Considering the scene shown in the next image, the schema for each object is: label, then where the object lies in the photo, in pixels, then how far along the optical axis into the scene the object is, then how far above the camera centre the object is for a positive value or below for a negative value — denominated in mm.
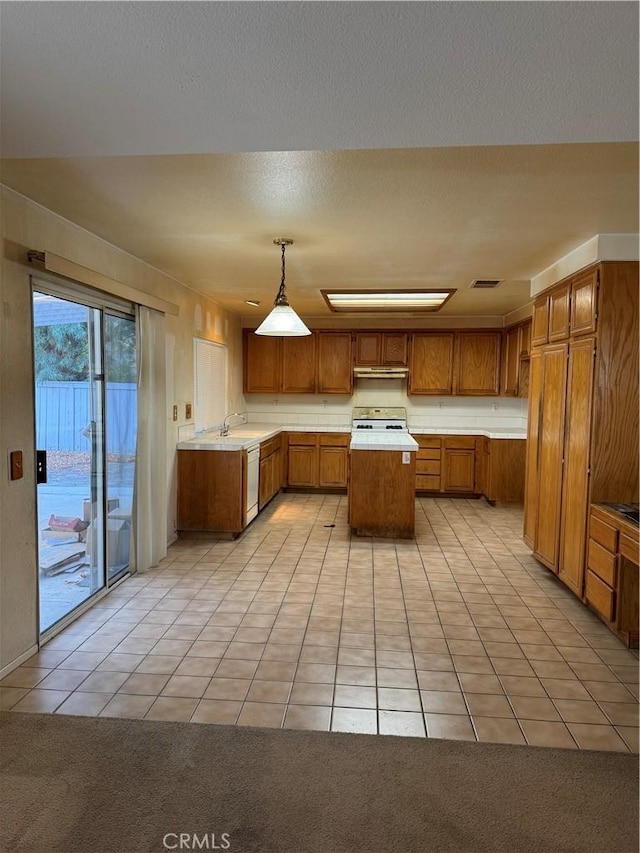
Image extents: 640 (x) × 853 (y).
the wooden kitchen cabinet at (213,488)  4848 -850
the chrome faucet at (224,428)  5898 -356
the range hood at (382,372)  7129 +373
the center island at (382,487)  5016 -854
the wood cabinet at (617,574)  2898 -993
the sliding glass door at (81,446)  3045 -331
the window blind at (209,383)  5484 +150
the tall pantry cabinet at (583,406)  3197 -24
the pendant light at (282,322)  3684 +537
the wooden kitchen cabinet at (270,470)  5855 -862
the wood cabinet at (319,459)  7074 -818
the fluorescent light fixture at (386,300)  5293 +1097
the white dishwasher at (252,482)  5168 -870
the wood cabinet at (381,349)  7125 +688
